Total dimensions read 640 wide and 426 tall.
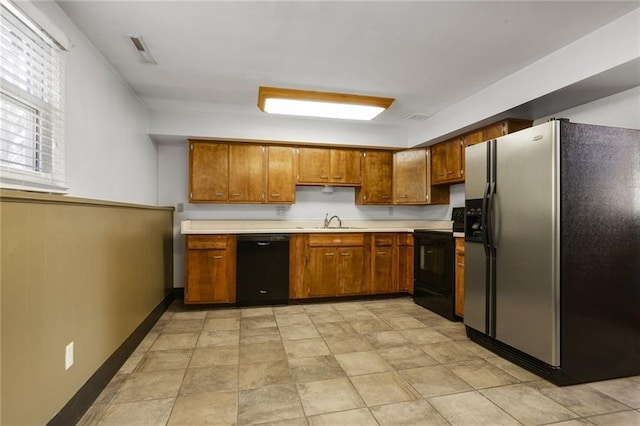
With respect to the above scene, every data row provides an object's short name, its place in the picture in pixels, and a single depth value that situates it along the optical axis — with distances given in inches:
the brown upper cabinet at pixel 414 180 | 187.9
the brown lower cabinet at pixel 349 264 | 167.2
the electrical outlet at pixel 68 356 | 65.2
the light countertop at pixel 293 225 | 162.4
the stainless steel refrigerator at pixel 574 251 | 86.7
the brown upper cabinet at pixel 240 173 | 168.2
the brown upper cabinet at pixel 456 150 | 136.2
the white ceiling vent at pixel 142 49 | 96.2
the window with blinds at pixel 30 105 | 62.6
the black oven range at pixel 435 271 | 142.6
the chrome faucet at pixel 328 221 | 193.7
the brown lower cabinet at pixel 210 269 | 154.5
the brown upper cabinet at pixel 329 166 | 181.2
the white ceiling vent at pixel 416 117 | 165.8
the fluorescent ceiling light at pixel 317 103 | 131.0
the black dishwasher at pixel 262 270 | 158.9
